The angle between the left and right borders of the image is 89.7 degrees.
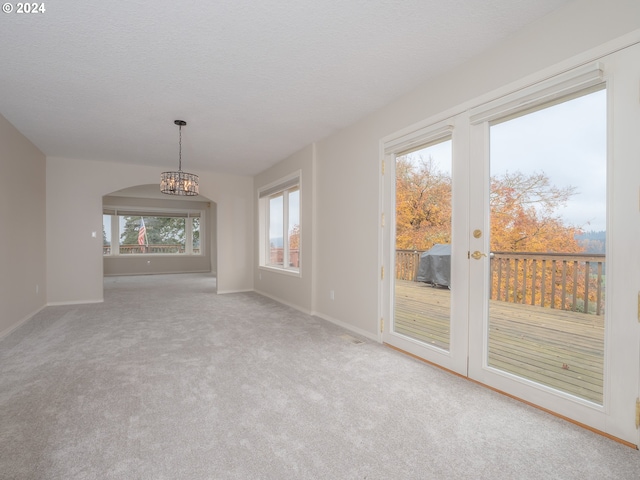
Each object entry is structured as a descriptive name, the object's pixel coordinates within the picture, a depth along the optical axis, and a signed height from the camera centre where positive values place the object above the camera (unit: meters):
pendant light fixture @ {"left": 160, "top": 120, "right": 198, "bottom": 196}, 4.18 +0.69
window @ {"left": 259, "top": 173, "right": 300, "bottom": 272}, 5.34 +0.20
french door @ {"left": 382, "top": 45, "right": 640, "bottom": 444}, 1.68 -0.04
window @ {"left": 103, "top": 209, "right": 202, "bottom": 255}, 9.61 +0.08
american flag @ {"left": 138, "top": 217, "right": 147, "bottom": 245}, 10.10 +0.06
